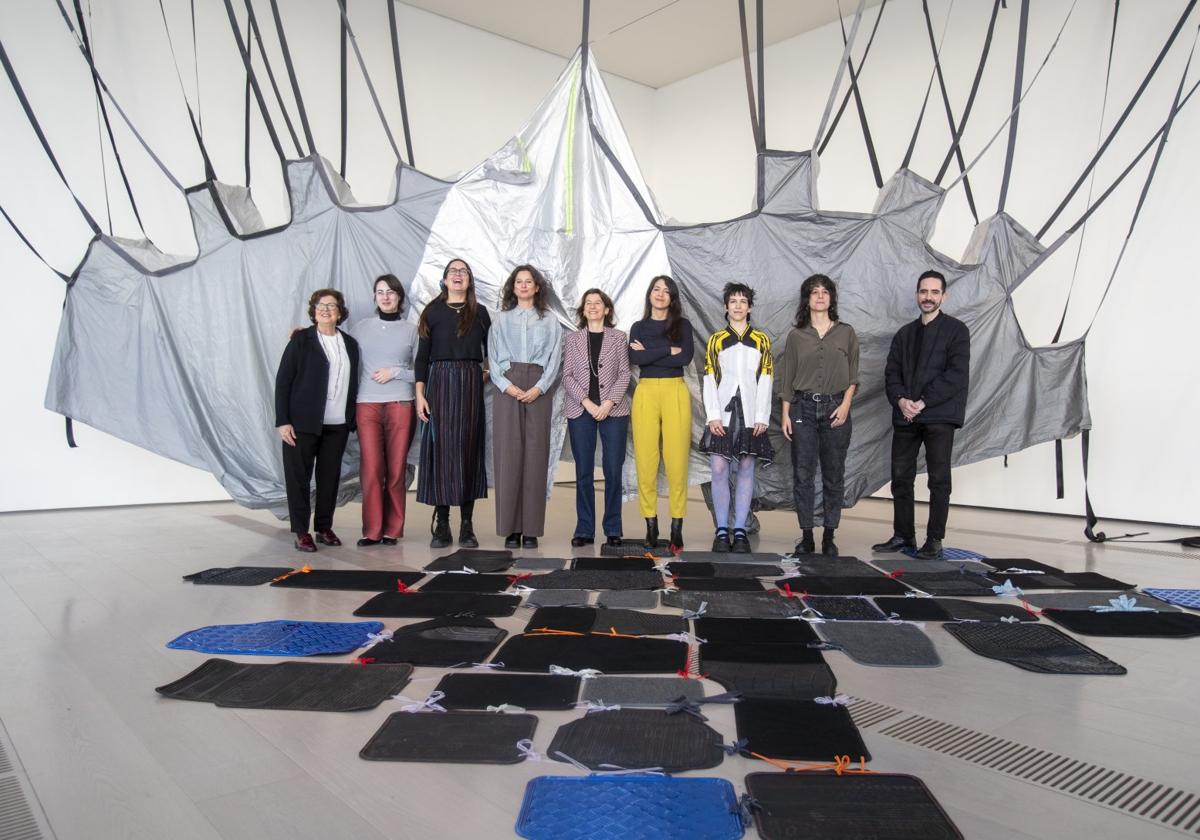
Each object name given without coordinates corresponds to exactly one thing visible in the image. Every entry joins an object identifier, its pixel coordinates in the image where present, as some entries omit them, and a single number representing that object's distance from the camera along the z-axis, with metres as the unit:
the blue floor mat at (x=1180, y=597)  2.82
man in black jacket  3.65
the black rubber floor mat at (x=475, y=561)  3.31
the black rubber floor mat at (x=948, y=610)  2.60
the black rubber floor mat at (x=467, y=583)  2.93
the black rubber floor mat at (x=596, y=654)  2.07
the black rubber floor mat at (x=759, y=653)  2.12
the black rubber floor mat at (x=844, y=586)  2.94
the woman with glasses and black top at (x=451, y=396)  3.83
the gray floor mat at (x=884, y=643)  2.14
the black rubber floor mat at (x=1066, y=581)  3.10
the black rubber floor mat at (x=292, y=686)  1.80
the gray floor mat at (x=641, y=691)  1.83
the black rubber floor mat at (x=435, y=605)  2.58
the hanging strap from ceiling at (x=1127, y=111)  3.79
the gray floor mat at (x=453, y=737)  1.53
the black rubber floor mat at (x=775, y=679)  1.89
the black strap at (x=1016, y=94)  3.91
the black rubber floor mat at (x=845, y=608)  2.57
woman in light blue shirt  3.84
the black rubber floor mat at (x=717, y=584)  2.94
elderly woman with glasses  3.70
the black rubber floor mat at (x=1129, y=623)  2.45
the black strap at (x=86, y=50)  3.48
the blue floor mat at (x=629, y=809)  1.27
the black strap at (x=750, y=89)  3.68
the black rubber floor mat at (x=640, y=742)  1.52
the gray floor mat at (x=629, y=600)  2.71
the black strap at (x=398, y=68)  3.84
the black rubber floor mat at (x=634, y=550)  3.66
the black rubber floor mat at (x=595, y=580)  2.98
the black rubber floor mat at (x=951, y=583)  2.97
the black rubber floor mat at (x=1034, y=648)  2.10
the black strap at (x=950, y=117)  4.13
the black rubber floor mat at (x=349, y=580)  2.97
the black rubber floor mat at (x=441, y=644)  2.12
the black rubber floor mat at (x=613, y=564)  3.31
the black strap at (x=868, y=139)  4.12
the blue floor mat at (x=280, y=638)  2.18
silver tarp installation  3.95
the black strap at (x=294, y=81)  3.83
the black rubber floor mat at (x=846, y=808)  1.28
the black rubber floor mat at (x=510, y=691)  1.80
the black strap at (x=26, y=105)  3.52
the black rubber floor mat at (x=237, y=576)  3.03
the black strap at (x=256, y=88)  3.68
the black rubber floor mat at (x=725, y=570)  3.22
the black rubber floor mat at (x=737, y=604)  2.61
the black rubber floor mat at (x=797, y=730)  1.57
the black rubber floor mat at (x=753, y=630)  2.32
